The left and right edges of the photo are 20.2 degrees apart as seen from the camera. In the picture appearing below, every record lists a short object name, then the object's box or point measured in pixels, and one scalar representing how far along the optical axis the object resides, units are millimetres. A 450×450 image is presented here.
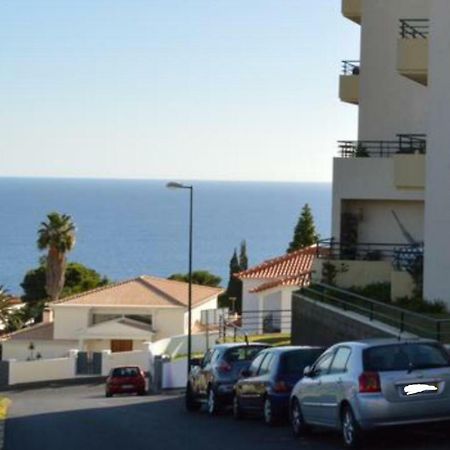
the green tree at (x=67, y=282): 94938
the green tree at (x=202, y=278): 103000
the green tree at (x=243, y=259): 121194
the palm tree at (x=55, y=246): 87062
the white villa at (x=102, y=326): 67750
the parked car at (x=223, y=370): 24438
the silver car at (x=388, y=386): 15008
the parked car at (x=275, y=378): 19781
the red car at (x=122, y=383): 43469
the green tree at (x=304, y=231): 87125
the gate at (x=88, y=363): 58375
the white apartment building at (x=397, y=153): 27453
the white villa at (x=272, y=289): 59188
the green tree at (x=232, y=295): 92312
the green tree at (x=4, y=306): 72625
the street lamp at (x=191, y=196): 41375
